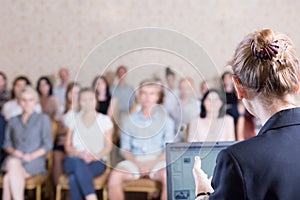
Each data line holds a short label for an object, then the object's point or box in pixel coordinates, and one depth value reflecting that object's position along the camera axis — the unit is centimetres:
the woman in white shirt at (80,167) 298
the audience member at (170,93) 248
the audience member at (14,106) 311
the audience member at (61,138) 306
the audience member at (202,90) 260
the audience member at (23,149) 301
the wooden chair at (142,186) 278
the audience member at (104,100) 238
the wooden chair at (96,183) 298
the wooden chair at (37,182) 301
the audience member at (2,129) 306
